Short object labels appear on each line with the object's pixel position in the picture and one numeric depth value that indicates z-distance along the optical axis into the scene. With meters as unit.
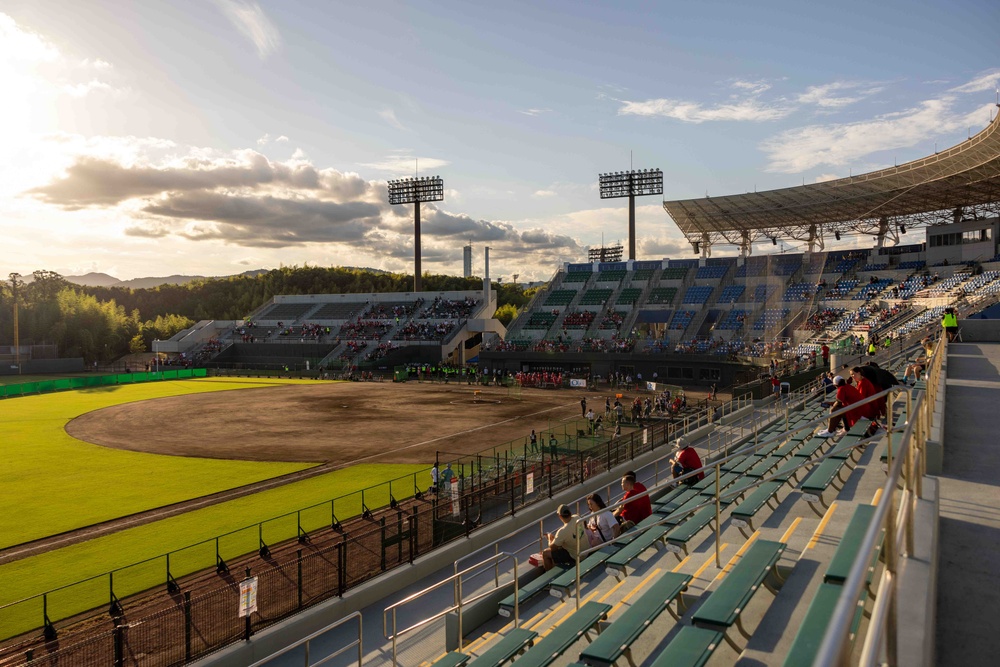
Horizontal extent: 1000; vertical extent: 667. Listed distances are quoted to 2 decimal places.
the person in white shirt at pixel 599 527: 10.91
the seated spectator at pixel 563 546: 10.70
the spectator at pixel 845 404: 11.18
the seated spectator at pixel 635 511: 11.46
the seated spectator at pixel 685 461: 12.98
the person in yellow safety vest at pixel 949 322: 22.56
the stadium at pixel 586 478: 6.38
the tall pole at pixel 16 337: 80.94
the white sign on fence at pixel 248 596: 11.40
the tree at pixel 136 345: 95.81
